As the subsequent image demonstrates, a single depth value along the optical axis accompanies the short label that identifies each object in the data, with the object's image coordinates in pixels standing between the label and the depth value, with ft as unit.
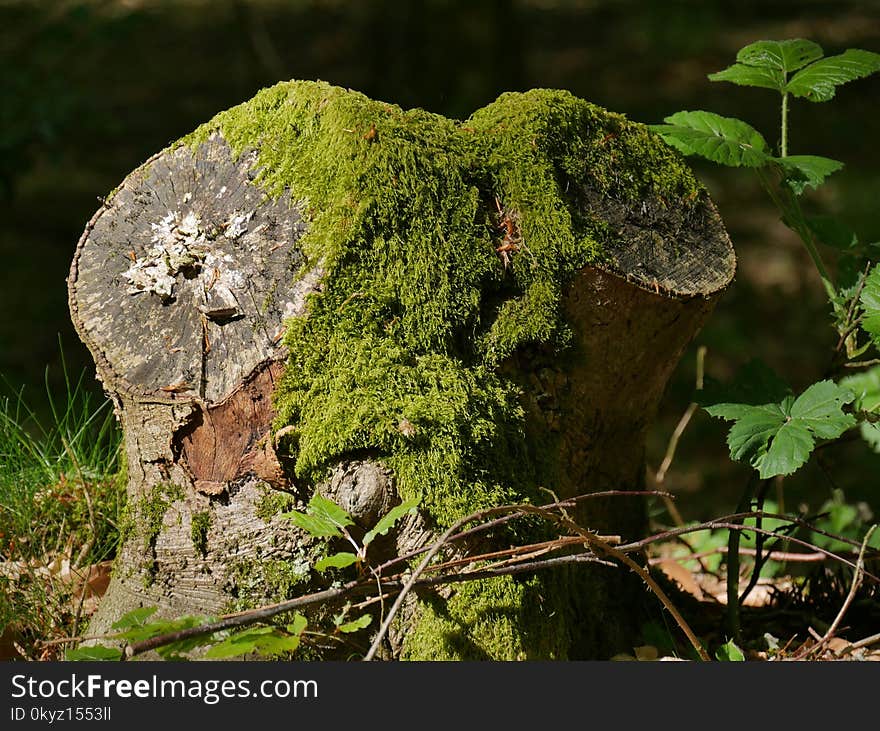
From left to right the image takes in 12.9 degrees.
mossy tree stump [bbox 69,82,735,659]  7.85
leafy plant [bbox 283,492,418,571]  7.71
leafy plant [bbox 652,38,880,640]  7.99
